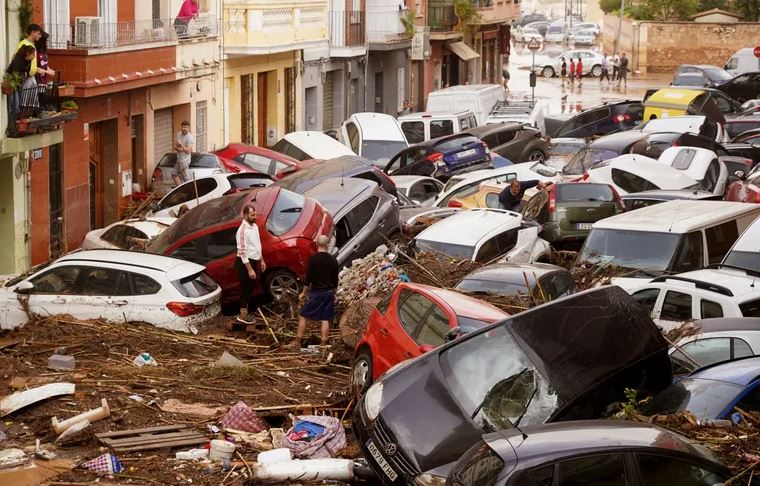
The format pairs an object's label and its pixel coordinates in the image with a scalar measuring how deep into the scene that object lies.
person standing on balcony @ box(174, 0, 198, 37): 31.73
